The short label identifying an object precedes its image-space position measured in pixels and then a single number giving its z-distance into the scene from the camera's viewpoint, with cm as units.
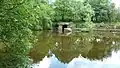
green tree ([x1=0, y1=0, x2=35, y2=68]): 257
